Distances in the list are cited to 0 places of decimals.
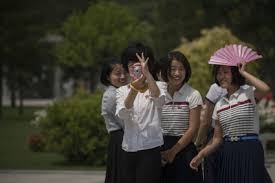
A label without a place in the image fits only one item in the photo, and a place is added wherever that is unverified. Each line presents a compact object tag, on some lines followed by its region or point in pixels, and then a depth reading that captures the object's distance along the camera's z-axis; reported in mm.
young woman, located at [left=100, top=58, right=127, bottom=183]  14709
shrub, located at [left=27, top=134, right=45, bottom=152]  32142
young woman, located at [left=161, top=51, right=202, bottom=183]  11945
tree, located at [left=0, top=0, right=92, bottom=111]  66694
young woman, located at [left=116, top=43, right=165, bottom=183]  11100
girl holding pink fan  11336
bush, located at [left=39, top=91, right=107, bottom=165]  26182
